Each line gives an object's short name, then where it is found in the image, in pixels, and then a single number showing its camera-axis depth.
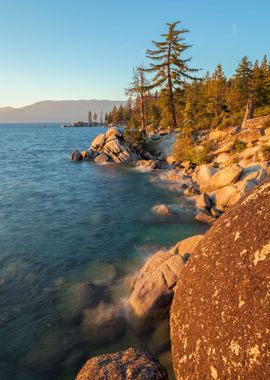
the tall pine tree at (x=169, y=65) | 38.34
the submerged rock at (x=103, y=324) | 7.52
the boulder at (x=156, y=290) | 7.93
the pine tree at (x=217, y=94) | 40.66
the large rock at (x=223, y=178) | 18.31
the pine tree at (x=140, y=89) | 45.41
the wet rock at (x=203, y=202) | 17.03
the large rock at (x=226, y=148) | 25.72
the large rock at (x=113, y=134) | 37.31
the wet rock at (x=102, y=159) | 35.53
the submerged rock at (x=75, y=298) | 8.57
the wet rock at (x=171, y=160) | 31.18
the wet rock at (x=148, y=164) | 30.87
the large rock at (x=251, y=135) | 25.52
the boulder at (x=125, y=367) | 4.06
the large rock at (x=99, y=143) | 38.34
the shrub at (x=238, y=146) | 24.66
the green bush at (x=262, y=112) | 33.56
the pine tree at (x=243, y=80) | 44.16
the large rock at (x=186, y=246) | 9.37
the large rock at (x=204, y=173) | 21.40
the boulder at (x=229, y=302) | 3.33
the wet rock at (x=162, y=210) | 16.76
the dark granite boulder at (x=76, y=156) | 37.47
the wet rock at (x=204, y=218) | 15.30
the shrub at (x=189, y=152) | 26.70
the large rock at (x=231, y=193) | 16.04
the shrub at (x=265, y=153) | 20.50
